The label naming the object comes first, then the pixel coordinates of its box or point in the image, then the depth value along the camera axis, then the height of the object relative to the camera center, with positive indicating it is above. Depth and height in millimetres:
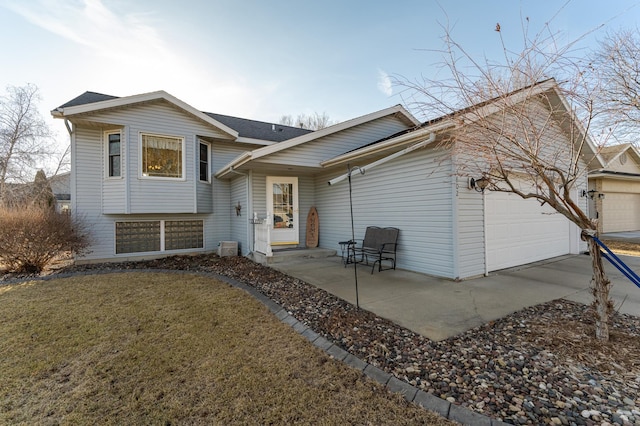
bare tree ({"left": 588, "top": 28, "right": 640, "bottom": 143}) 3287 +2309
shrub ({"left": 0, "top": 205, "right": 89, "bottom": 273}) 6680 -445
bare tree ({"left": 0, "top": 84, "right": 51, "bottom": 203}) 14703 +4788
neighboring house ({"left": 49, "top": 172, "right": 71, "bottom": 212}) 17062 +2272
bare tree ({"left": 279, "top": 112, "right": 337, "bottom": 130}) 26062 +9174
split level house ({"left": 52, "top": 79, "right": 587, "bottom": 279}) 5945 +650
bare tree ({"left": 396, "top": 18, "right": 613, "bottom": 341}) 2959 +1251
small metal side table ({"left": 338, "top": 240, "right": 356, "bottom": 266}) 8016 -1215
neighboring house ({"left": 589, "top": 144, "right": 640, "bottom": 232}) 12891 +813
